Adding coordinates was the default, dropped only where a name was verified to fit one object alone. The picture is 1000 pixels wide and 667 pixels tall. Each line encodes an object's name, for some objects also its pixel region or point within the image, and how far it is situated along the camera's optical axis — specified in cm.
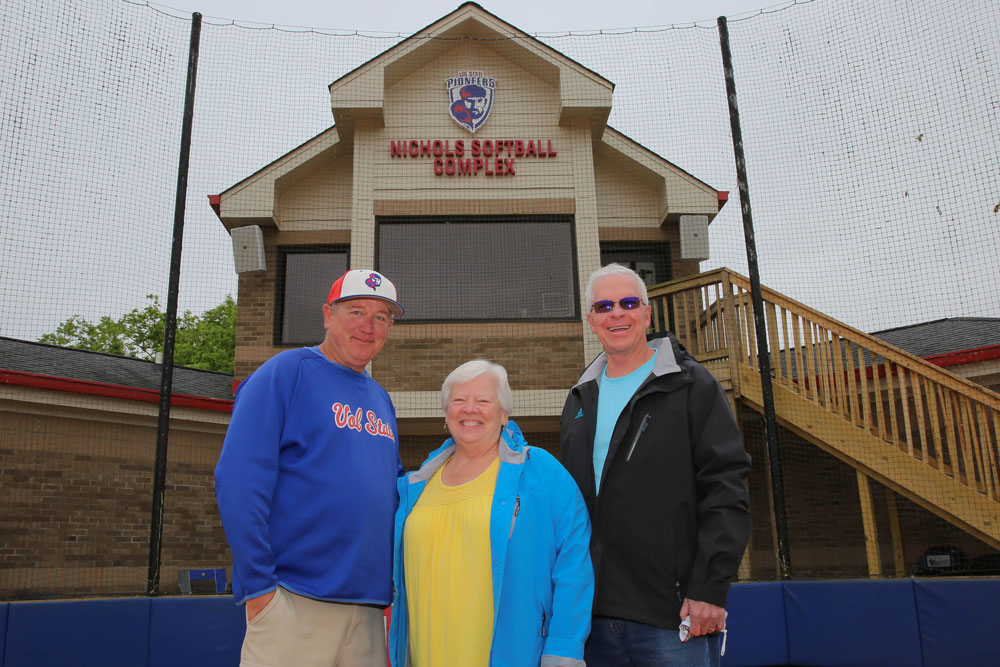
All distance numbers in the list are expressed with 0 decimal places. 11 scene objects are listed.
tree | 2934
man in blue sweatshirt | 237
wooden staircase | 630
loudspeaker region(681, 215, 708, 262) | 903
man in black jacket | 218
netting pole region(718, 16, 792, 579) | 622
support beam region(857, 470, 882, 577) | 696
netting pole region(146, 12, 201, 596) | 573
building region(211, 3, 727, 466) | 873
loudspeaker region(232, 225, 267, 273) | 900
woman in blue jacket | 215
